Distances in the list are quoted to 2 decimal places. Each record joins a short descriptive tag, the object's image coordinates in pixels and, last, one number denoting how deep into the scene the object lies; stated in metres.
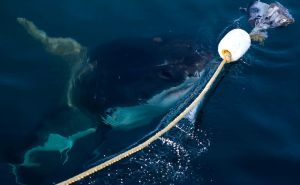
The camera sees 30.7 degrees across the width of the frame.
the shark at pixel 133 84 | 7.96
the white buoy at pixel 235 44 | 8.04
